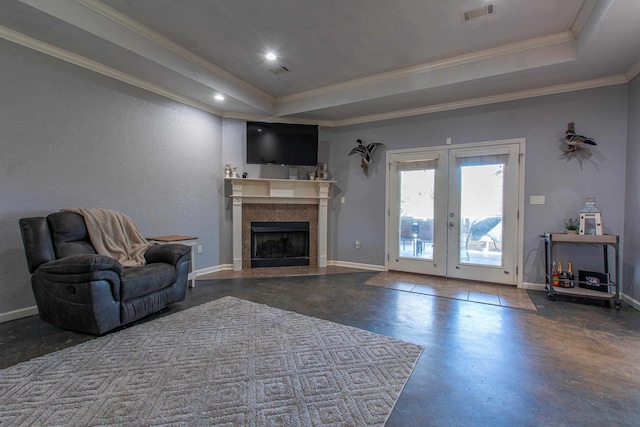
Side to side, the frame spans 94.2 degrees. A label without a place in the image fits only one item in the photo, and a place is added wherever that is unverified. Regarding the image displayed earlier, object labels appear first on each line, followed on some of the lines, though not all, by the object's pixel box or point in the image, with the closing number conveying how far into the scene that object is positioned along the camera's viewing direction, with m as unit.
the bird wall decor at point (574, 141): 3.66
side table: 3.75
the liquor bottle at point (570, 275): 3.61
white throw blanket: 3.03
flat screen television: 5.12
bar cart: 3.27
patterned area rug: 1.54
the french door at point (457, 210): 4.17
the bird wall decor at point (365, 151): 5.11
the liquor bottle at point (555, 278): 3.65
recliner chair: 2.39
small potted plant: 3.60
